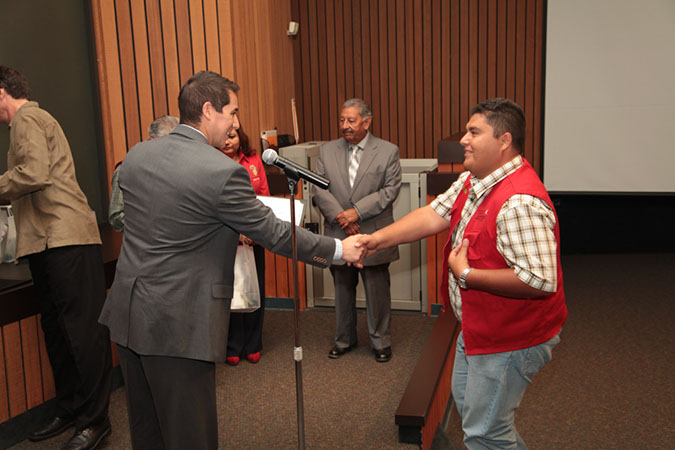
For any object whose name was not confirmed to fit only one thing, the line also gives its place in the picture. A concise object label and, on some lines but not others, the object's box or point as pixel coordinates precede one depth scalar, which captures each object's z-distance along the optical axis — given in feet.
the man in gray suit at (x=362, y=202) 13.21
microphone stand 6.84
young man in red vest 6.40
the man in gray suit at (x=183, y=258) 6.42
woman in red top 13.16
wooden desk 10.23
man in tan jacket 9.29
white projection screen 19.98
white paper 7.95
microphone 6.81
